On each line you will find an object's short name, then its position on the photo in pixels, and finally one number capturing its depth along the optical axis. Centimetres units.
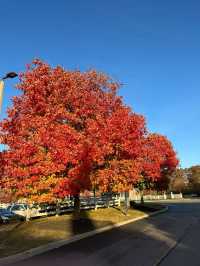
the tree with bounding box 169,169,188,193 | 5153
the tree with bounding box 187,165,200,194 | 4739
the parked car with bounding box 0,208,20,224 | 1534
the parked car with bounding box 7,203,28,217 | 1588
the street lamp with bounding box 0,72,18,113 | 709
